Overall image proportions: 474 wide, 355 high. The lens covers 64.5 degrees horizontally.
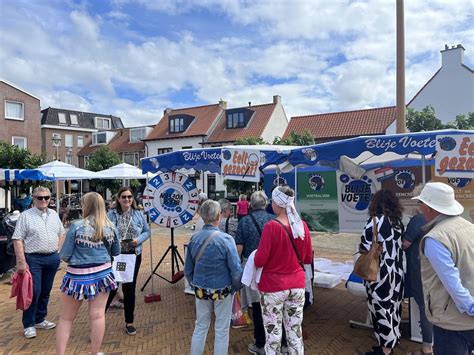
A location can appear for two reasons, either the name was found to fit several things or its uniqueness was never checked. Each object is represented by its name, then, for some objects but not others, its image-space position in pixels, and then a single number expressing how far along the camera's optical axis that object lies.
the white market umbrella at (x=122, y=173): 13.32
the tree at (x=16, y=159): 17.62
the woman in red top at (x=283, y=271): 3.23
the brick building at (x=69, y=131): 42.84
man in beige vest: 2.23
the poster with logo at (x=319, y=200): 7.00
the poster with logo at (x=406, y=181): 5.81
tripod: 6.58
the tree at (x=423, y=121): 18.94
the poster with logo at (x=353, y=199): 6.38
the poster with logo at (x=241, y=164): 5.14
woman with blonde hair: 3.48
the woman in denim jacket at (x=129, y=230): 4.68
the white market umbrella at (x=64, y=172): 12.35
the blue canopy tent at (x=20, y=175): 7.84
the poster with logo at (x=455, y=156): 3.79
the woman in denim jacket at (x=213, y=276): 3.35
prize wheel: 6.00
